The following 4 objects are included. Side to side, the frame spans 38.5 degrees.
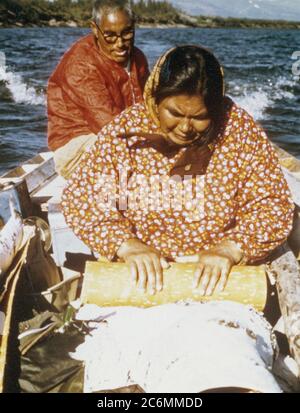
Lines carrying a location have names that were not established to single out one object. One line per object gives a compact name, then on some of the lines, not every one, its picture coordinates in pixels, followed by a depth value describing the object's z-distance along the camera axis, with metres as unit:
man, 3.69
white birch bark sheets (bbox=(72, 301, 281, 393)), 1.52
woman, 2.14
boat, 2.30
